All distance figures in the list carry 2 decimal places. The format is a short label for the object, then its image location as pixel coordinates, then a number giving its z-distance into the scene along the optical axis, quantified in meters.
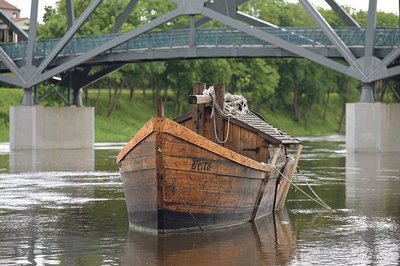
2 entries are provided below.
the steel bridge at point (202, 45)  70.88
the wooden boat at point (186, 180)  22.64
